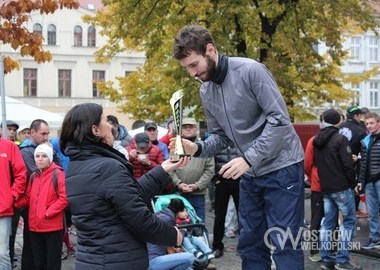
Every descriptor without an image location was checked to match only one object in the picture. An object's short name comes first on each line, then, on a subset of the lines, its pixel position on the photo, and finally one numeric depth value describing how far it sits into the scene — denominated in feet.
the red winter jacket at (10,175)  23.02
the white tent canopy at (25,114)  52.29
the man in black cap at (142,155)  30.04
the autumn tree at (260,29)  53.88
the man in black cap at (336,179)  26.86
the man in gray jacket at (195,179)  29.45
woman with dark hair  12.74
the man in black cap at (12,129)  37.55
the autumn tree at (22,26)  38.24
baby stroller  25.34
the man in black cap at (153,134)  33.22
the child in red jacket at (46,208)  24.26
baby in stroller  25.67
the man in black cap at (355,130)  38.26
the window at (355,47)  152.15
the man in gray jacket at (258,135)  13.58
